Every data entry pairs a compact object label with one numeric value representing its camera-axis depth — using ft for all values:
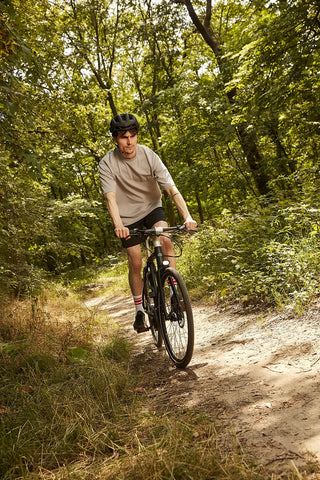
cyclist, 12.28
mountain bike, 10.54
